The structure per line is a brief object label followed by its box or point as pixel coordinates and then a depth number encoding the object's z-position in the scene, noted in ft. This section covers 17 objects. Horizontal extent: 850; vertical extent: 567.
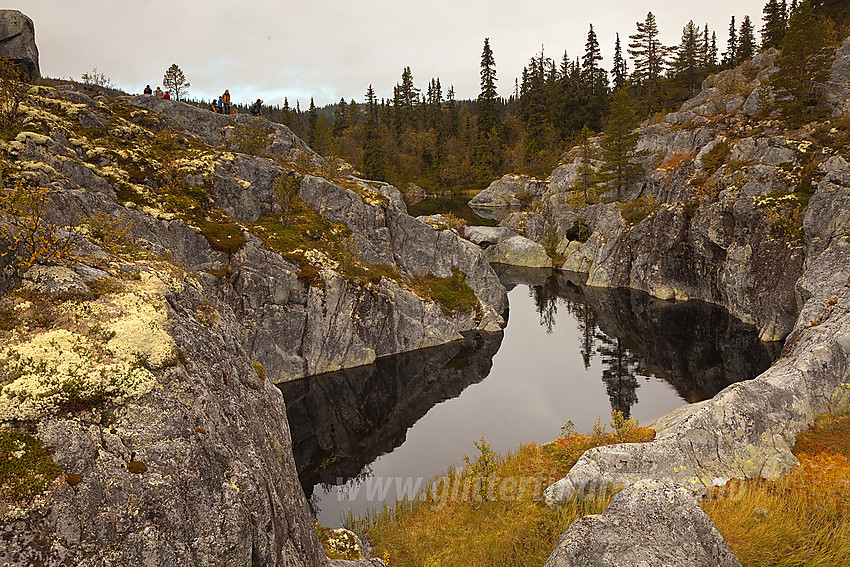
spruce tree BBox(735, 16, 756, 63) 321.73
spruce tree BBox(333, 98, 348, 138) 474.49
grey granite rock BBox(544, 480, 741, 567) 29.25
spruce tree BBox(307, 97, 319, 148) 404.36
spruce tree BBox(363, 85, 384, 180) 366.63
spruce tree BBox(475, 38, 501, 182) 416.46
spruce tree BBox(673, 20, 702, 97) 327.47
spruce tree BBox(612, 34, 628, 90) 454.40
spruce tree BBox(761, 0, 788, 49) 281.74
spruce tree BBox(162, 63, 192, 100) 178.50
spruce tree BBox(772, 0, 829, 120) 172.86
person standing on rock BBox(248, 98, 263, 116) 186.49
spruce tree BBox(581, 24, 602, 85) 399.79
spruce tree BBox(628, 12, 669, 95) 360.69
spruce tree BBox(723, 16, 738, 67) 344.41
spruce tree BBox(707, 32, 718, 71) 332.19
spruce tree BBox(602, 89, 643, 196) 238.27
